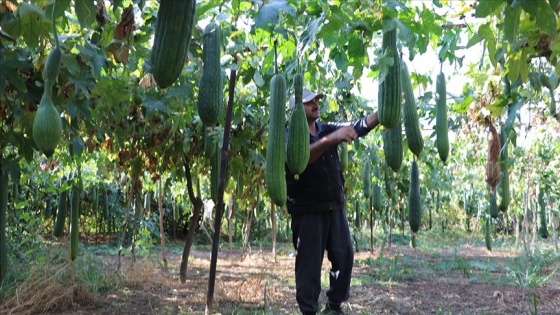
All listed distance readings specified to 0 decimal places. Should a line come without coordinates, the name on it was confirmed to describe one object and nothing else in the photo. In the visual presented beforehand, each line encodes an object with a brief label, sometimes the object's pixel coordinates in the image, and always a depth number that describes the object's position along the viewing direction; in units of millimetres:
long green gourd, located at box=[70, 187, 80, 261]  4969
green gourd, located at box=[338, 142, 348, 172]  6031
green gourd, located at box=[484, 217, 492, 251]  12078
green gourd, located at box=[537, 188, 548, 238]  12881
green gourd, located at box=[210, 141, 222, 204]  3467
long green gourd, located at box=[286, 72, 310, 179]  2498
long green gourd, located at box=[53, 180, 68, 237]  5246
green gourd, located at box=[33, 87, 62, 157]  1930
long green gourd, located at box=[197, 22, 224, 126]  2111
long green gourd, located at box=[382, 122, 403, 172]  2588
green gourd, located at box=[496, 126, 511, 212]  4127
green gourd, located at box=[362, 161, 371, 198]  7758
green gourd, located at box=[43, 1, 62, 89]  2072
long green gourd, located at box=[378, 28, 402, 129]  2266
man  4332
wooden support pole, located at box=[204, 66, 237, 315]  3402
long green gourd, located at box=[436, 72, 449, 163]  2783
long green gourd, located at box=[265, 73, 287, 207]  2475
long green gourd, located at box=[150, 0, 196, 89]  1428
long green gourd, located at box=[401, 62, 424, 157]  2514
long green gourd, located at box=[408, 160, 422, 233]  3807
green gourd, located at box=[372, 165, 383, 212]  8672
